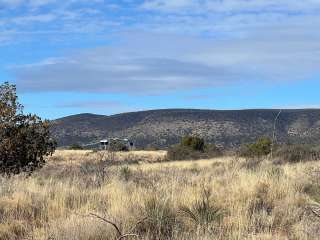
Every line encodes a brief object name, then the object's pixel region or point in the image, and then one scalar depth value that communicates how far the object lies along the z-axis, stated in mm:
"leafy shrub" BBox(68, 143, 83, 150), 80275
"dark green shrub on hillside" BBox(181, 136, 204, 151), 55188
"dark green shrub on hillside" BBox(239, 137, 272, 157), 35781
